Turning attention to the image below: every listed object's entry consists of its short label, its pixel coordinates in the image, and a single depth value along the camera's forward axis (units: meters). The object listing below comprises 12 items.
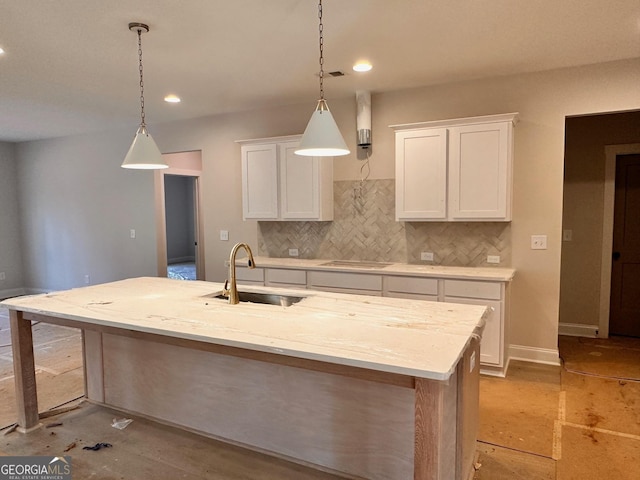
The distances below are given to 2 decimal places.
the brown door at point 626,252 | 4.54
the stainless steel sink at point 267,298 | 2.64
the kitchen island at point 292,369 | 1.58
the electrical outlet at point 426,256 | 4.18
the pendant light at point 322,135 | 2.29
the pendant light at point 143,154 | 2.85
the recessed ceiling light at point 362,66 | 3.44
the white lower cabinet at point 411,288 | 3.66
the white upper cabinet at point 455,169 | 3.59
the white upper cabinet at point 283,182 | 4.41
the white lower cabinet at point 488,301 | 3.44
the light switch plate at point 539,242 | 3.76
